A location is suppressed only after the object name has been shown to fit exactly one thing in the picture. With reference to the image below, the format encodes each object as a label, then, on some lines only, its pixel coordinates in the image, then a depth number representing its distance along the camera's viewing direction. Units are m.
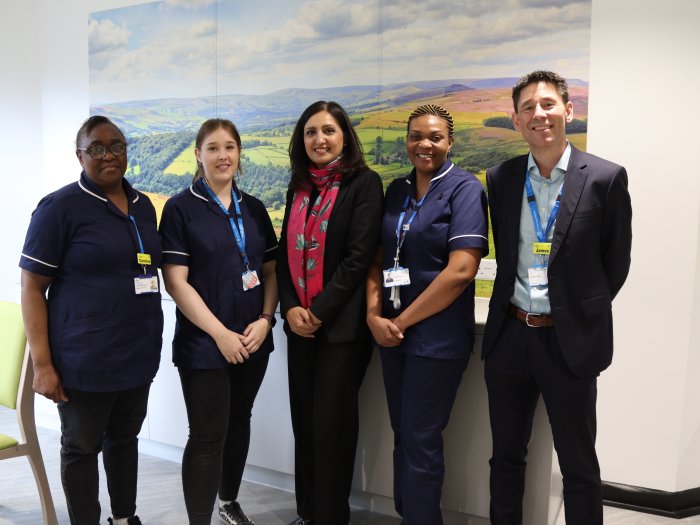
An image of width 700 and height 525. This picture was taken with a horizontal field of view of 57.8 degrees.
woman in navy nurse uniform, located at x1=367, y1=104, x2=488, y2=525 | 2.16
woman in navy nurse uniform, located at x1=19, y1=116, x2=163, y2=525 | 2.12
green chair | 2.44
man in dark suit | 1.97
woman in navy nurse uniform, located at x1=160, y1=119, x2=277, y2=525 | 2.31
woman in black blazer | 2.33
